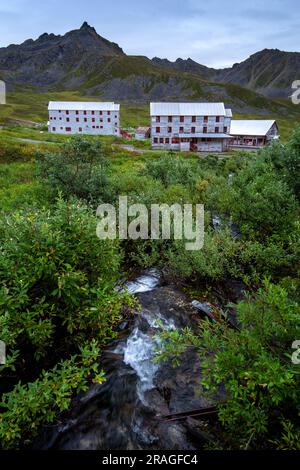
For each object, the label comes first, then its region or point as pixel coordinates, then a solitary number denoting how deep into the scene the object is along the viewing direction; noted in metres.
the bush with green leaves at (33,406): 6.17
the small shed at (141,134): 88.19
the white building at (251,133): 83.00
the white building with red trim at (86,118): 95.62
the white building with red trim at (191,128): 75.31
